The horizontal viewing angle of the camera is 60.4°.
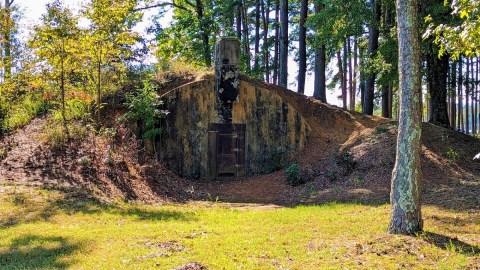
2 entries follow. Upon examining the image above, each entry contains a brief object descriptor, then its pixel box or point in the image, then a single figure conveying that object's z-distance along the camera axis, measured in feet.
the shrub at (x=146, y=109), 41.14
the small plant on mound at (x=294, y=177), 40.45
